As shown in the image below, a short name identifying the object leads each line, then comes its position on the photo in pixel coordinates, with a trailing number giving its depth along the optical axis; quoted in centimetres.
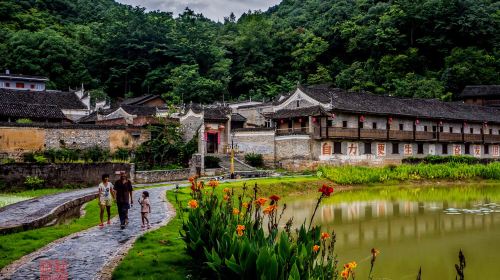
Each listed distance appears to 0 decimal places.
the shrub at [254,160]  3572
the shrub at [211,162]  3283
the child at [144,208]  1267
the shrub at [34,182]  2369
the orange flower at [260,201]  705
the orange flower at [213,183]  834
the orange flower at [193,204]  784
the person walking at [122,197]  1259
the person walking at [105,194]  1303
